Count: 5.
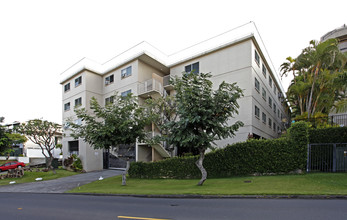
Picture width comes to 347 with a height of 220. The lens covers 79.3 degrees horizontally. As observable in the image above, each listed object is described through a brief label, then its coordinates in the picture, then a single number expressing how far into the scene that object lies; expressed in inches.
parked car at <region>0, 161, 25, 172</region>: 1177.4
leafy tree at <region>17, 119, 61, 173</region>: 938.7
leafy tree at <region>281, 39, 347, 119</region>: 660.1
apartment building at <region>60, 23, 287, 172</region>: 693.9
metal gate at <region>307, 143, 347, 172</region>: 464.8
